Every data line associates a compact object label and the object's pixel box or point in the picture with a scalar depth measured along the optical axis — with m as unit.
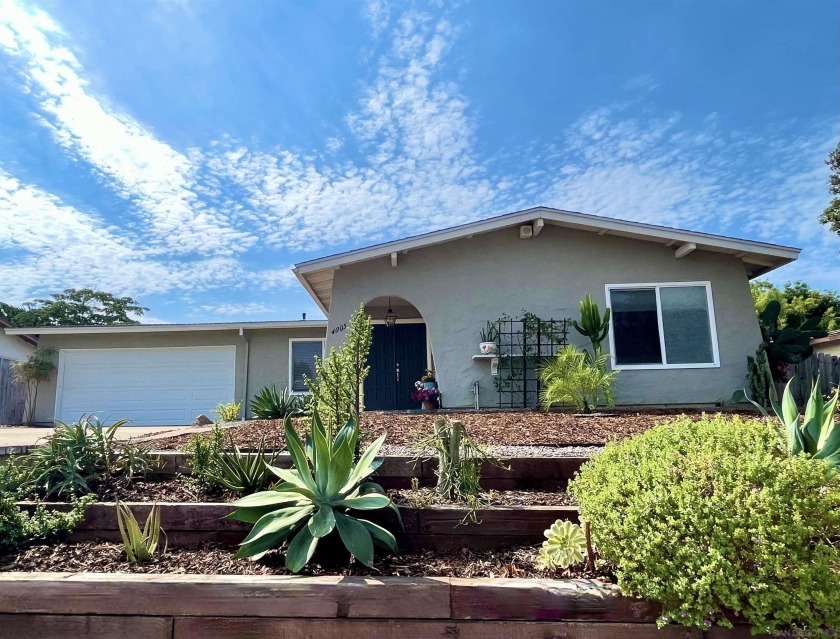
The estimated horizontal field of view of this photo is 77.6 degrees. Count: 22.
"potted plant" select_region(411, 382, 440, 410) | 9.32
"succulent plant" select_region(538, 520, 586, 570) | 2.55
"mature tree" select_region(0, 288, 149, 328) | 29.30
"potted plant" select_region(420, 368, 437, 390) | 9.53
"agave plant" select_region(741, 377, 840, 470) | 2.47
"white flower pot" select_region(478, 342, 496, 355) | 9.10
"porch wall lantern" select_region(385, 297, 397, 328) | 11.83
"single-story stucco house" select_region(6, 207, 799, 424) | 9.16
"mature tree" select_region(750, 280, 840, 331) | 18.36
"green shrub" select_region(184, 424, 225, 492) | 3.49
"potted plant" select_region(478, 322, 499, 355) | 9.23
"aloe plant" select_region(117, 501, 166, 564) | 2.79
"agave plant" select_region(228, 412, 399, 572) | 2.62
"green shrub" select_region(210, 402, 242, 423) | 10.33
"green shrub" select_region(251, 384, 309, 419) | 8.09
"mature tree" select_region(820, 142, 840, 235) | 16.92
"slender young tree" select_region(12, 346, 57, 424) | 13.85
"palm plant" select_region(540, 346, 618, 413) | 7.79
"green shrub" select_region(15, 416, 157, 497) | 3.45
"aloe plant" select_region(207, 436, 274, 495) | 3.38
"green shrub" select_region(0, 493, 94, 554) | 2.94
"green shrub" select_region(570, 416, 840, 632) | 1.99
